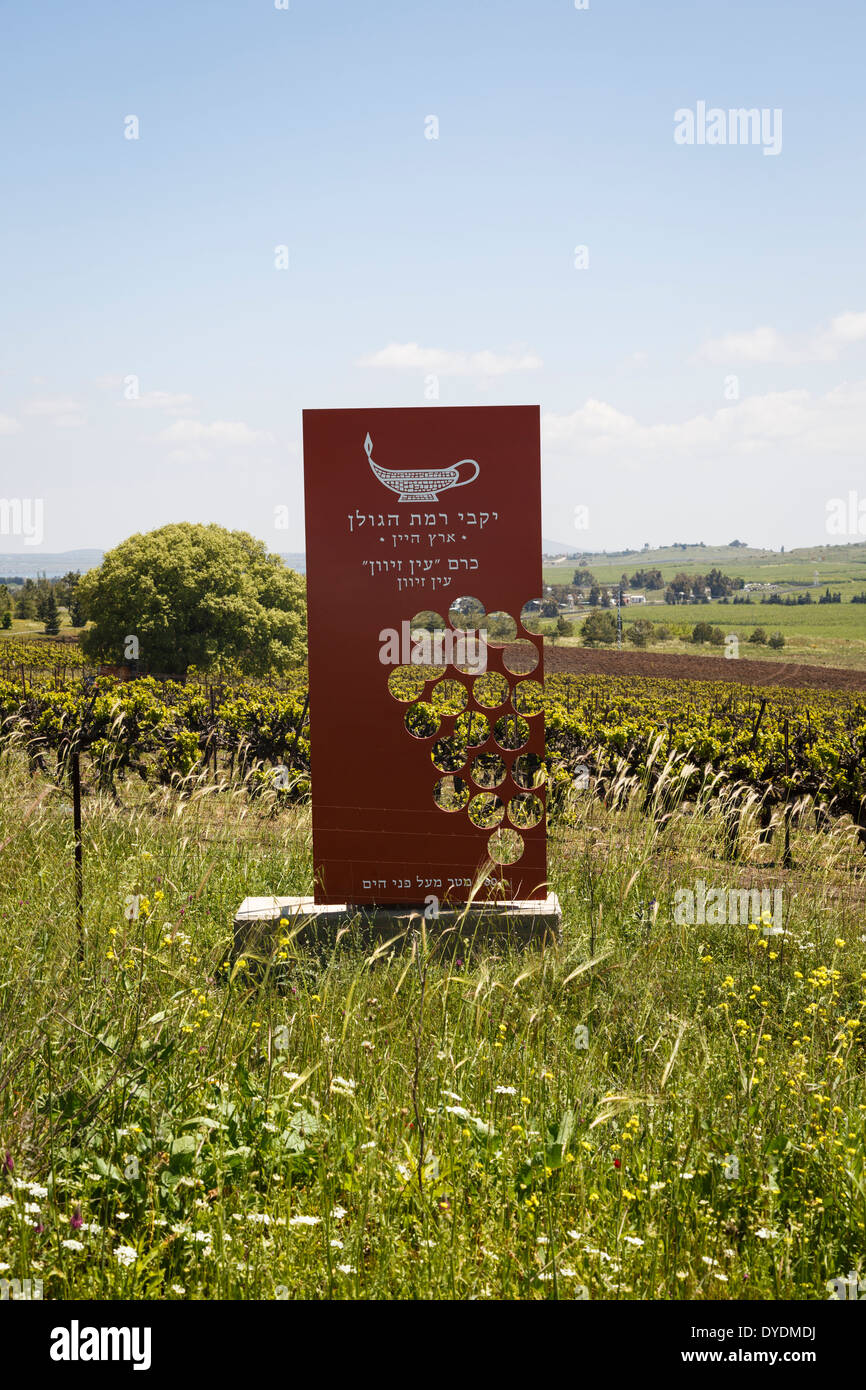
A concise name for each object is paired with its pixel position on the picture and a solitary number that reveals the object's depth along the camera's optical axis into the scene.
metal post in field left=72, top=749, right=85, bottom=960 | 4.50
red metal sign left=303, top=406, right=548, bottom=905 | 5.13
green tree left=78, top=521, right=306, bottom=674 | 41.41
